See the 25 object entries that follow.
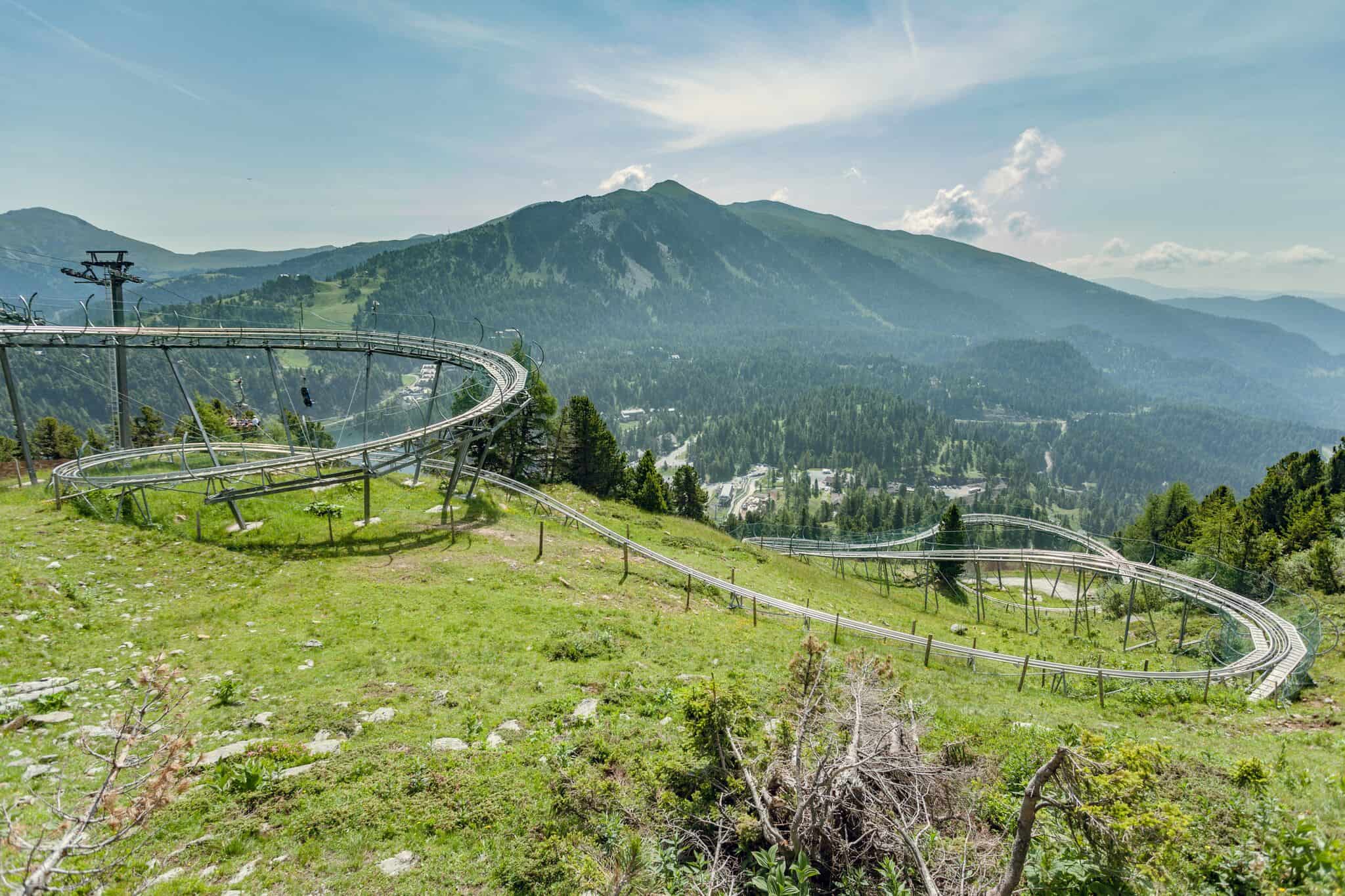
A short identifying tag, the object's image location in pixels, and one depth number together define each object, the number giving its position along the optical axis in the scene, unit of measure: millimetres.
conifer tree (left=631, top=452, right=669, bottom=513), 67750
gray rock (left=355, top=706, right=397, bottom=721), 14763
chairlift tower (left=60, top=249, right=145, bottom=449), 40688
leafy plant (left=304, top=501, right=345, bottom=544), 34375
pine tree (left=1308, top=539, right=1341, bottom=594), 42125
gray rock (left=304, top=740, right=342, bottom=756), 12742
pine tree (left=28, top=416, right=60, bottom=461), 61812
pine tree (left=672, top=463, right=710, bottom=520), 84500
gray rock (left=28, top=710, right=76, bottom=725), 13008
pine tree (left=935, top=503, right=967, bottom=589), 67125
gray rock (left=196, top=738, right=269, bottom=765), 12048
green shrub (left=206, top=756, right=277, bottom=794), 11086
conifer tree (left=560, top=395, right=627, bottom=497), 66500
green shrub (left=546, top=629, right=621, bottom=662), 20625
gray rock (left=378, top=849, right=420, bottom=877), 9656
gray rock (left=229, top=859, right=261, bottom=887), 9102
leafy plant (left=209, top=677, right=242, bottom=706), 15039
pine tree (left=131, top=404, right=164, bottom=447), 67125
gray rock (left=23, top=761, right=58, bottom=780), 10980
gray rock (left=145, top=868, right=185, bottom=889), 8734
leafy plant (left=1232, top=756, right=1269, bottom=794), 9852
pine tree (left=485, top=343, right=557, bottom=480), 61250
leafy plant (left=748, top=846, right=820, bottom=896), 7828
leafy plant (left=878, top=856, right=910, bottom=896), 7602
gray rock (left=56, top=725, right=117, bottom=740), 12242
